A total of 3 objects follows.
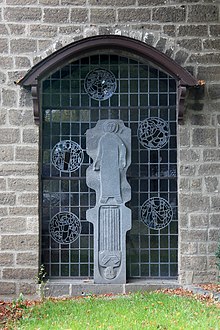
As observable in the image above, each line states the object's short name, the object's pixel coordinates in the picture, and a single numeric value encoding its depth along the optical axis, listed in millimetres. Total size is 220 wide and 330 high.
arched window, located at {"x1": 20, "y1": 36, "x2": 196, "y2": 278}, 7996
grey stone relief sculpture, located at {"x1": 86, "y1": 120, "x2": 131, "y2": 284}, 7766
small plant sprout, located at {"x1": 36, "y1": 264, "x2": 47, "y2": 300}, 7611
